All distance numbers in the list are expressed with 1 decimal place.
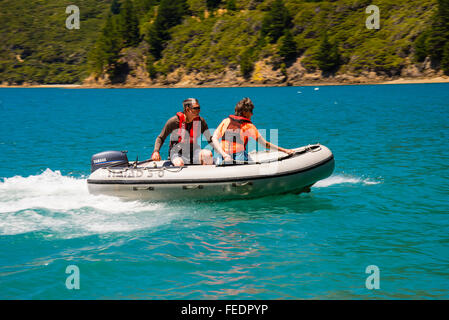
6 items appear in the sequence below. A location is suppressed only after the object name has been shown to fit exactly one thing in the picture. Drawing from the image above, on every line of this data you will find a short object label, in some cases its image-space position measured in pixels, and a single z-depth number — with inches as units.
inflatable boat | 374.9
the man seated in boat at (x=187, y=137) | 364.6
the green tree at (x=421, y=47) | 2829.7
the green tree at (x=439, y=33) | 2765.7
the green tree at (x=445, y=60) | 2706.7
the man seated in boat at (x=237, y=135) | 361.7
